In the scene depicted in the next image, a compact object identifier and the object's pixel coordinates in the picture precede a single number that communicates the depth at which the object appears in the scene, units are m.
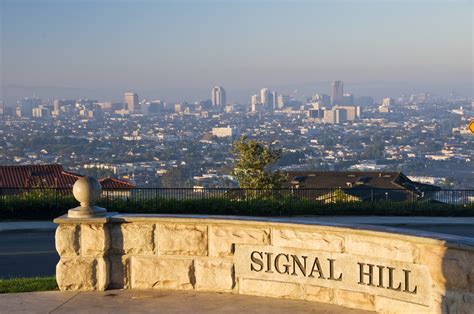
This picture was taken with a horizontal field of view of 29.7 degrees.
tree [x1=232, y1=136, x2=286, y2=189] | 28.03
